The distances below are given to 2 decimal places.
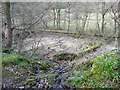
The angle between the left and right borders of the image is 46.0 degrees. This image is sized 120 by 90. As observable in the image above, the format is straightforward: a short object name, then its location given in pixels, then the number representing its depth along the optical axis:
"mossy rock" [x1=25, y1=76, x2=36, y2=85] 3.79
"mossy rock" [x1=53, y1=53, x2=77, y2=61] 6.28
